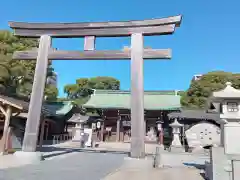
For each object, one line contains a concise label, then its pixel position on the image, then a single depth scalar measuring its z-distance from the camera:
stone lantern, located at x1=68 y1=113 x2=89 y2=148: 19.69
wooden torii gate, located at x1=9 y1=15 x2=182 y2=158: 8.66
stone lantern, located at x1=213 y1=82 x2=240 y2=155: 5.84
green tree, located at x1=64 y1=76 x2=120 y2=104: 53.66
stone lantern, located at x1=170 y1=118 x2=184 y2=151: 18.11
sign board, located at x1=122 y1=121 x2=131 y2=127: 24.05
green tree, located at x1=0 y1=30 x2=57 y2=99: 16.12
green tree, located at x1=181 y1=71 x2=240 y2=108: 36.78
